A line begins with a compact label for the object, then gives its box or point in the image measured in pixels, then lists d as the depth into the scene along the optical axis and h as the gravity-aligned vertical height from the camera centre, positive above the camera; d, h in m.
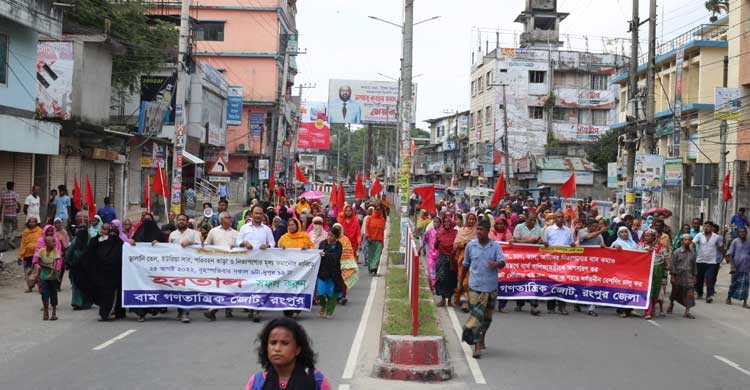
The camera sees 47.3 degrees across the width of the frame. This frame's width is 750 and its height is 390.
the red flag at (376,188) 39.82 +0.41
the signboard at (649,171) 22.44 +0.92
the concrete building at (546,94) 63.16 +8.10
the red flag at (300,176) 36.12 +0.77
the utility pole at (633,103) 24.41 +2.91
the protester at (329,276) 13.12 -1.24
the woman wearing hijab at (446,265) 14.92 -1.15
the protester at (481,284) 10.10 -1.00
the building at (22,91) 21.14 +2.41
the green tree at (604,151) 58.41 +3.75
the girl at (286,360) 4.00 -0.79
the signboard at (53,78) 24.38 +3.08
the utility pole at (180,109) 20.02 +1.96
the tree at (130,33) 33.00 +6.45
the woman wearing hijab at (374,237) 19.27 -0.91
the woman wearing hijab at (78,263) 12.95 -1.17
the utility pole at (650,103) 23.17 +2.81
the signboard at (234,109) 52.56 +5.12
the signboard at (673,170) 23.98 +1.04
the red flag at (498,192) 26.77 +0.28
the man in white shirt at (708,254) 16.95 -0.92
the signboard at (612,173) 44.96 +1.66
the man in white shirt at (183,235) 13.12 -0.69
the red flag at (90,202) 18.67 -0.33
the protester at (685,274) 14.52 -1.13
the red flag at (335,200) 28.48 -0.16
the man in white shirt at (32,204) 20.94 -0.47
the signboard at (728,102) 27.47 +3.47
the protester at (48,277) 12.46 -1.33
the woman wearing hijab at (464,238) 14.50 -0.65
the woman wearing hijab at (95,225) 15.52 -0.70
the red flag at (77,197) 20.06 -0.25
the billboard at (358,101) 61.25 +6.79
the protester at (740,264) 16.30 -1.04
